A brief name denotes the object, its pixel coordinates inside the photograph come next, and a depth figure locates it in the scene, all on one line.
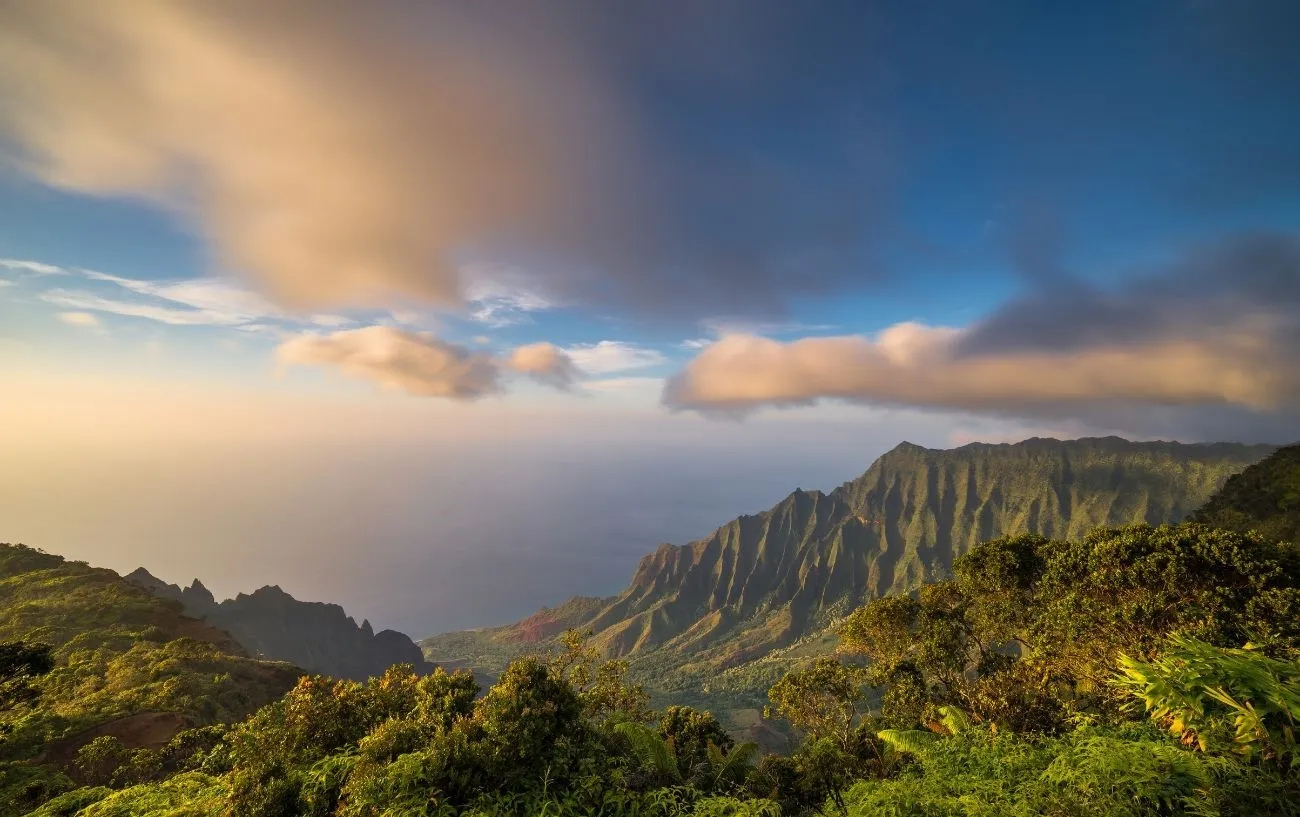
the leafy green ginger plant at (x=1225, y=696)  6.07
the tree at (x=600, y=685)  15.82
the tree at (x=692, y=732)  20.80
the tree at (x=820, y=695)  28.52
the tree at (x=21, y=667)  13.58
